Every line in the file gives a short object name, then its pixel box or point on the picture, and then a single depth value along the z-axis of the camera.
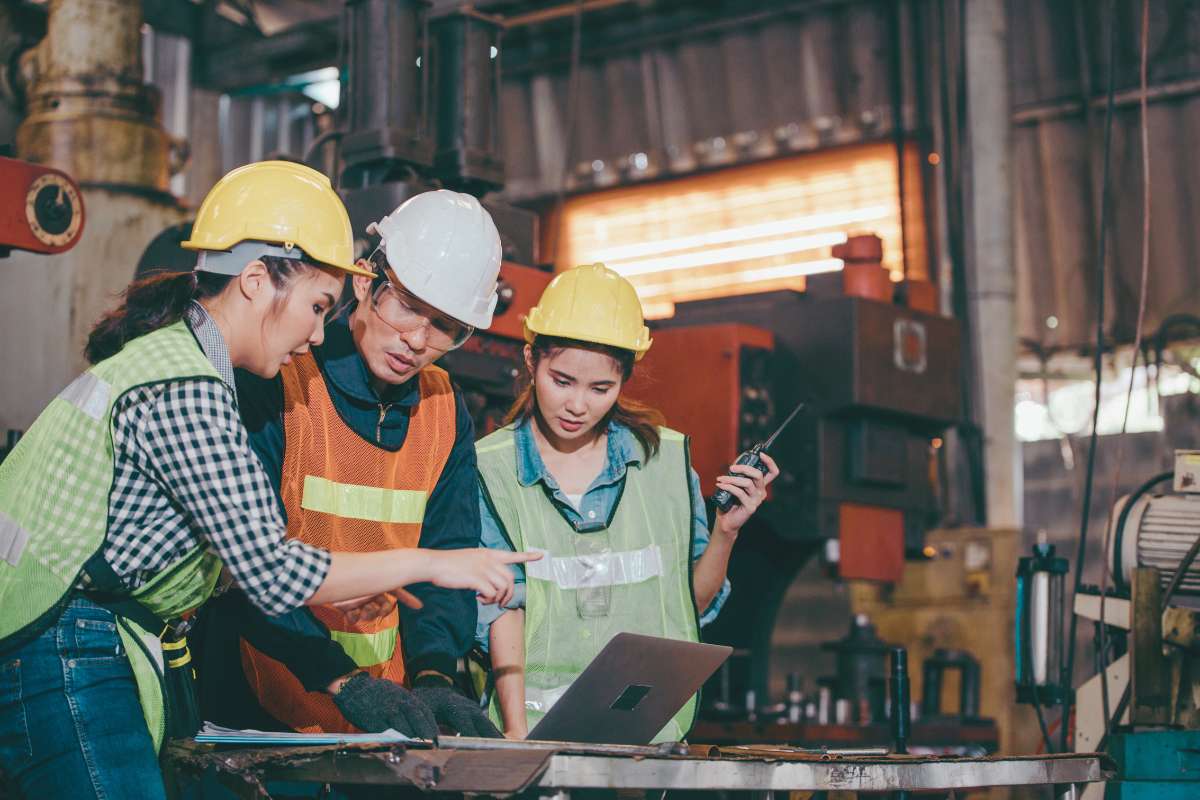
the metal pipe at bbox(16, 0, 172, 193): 4.73
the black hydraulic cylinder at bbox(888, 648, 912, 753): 2.55
